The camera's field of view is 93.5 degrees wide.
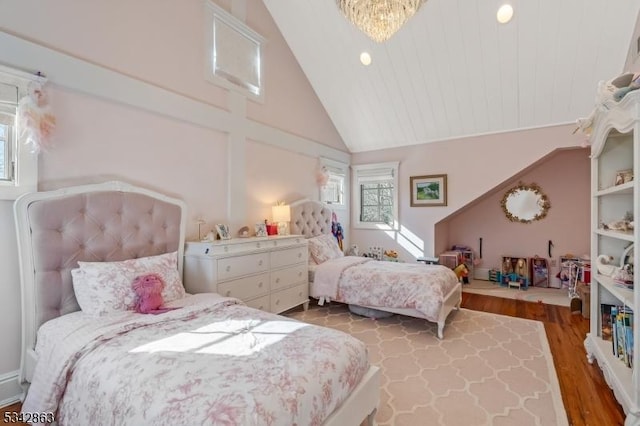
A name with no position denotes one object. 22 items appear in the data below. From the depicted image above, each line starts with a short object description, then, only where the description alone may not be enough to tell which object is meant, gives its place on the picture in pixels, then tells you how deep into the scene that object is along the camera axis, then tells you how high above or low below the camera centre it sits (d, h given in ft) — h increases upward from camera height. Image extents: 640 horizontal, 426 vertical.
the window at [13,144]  6.55 +1.48
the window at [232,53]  10.86 +6.20
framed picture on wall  16.47 +1.31
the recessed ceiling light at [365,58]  13.61 +7.10
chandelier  7.43 +5.07
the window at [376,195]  18.02 +1.14
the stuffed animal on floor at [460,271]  15.46 -2.93
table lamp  13.19 -0.10
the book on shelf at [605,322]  8.59 -3.09
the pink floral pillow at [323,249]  14.07 -1.74
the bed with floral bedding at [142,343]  3.89 -2.27
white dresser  9.26 -1.97
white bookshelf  6.73 +0.00
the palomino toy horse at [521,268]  17.75 -3.17
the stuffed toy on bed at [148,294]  6.71 -1.89
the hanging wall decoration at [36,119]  6.56 +2.06
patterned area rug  6.48 -4.26
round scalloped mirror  18.12 +0.70
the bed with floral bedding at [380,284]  10.46 -2.68
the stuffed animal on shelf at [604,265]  8.16 -1.40
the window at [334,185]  16.97 +1.75
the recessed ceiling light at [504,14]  10.66 +7.21
